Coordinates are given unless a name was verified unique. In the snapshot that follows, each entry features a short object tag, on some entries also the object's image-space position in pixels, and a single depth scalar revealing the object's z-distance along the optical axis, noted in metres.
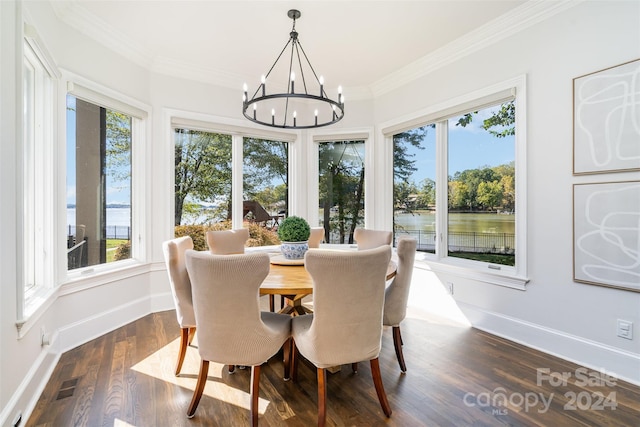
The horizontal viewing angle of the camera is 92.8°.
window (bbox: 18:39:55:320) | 2.17
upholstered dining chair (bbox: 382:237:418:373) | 2.19
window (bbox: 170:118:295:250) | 3.76
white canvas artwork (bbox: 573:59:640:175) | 2.06
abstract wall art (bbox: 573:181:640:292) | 2.07
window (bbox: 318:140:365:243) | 4.43
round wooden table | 1.76
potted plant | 2.53
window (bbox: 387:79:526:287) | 2.87
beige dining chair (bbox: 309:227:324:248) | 3.35
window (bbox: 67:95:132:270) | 2.74
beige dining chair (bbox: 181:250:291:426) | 1.51
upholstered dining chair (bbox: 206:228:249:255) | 2.93
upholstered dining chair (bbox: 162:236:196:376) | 1.99
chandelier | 3.61
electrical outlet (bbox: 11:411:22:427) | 1.57
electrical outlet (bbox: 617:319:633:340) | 2.08
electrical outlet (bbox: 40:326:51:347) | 2.09
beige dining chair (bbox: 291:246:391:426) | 1.51
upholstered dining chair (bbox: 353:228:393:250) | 2.81
